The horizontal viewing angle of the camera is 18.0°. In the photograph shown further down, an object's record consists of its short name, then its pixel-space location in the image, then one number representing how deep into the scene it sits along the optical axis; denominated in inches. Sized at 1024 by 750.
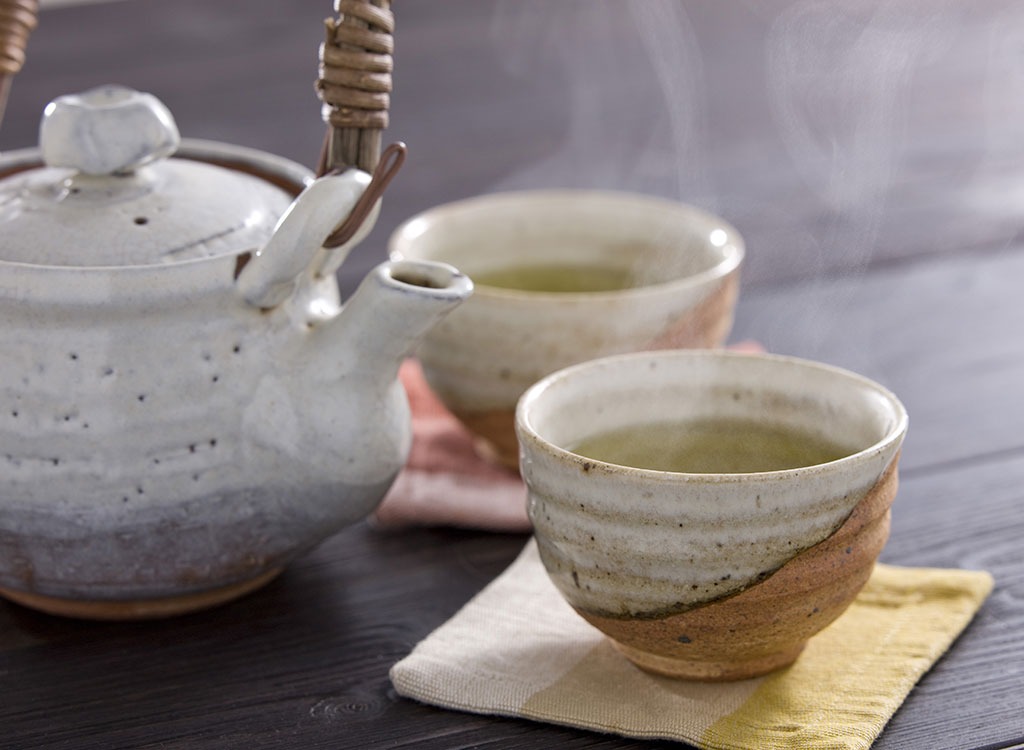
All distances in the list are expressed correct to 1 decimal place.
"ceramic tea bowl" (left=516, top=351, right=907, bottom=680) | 31.6
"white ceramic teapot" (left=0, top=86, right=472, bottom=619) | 33.0
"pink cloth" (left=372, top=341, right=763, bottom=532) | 36.7
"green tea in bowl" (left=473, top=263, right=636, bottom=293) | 40.1
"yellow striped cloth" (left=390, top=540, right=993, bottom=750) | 32.2
